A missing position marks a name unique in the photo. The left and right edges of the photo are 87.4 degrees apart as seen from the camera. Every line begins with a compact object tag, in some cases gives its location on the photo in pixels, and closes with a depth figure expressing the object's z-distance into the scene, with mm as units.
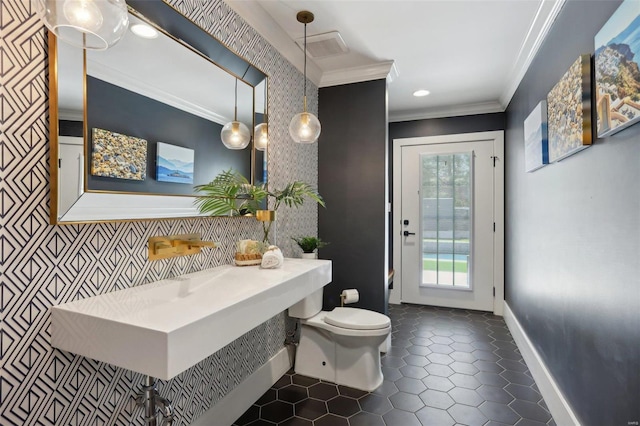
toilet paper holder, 2691
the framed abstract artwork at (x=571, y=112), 1529
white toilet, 2305
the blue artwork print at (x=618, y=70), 1121
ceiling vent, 2387
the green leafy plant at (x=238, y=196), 1796
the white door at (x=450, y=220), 3945
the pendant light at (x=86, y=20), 833
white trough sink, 961
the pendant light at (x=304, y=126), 2102
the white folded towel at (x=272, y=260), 1871
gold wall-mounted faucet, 1477
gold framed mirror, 1141
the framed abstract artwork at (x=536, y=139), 2150
